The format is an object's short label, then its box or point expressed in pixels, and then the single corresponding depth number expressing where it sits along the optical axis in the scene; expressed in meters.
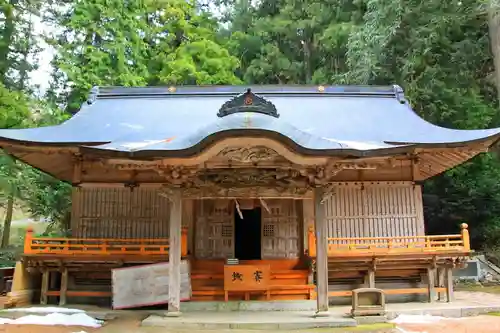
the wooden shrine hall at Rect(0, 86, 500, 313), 9.02
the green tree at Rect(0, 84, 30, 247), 14.25
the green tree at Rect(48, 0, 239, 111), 19.64
